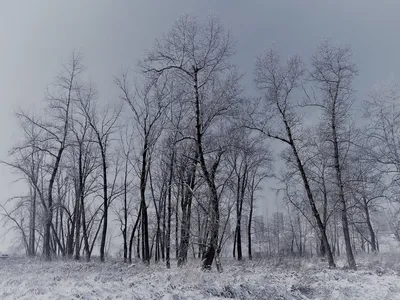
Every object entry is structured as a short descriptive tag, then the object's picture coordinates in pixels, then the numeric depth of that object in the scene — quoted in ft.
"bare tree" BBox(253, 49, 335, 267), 62.69
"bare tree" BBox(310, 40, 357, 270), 62.69
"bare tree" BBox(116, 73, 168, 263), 68.85
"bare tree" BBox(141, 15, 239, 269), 49.75
